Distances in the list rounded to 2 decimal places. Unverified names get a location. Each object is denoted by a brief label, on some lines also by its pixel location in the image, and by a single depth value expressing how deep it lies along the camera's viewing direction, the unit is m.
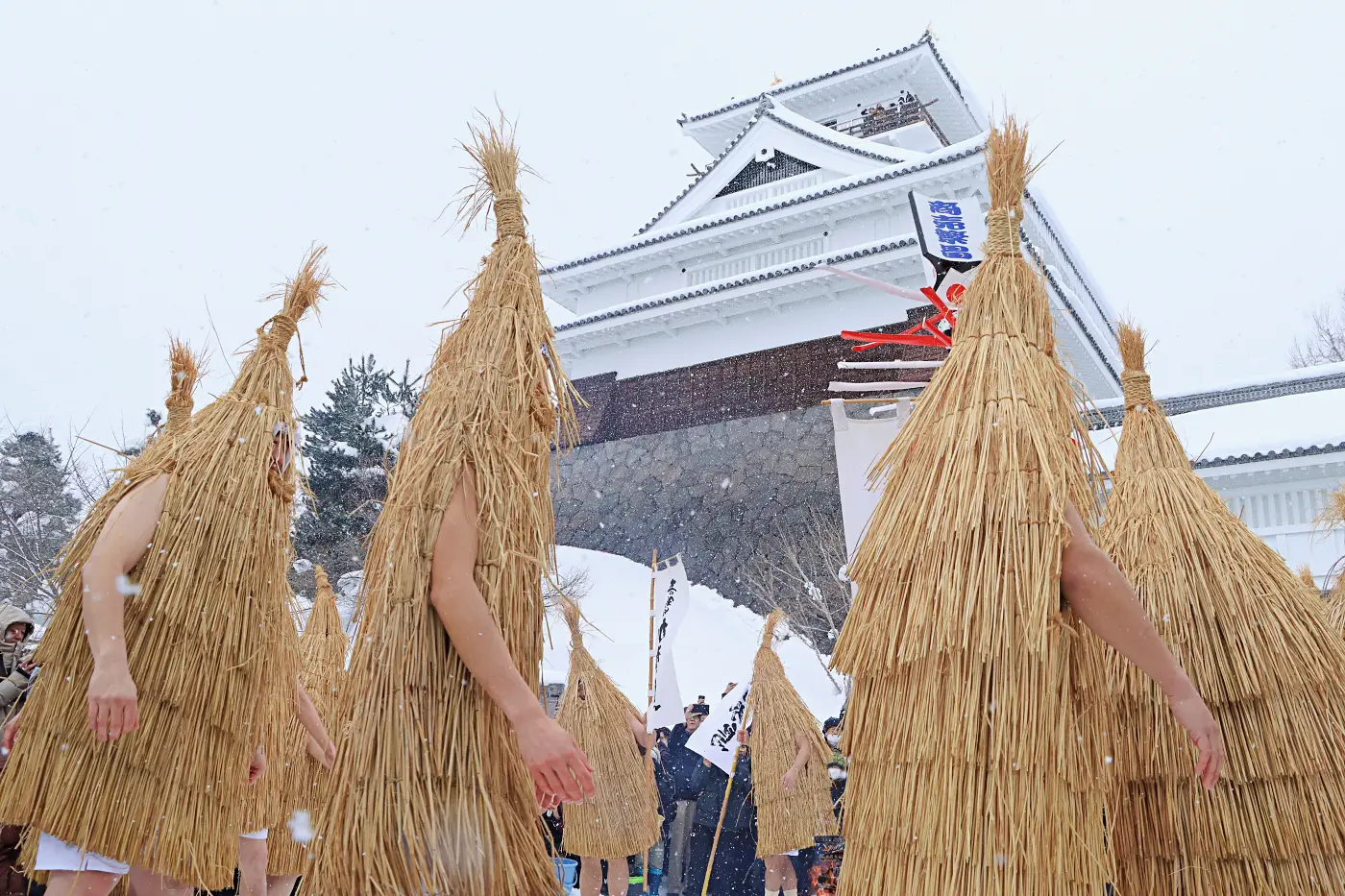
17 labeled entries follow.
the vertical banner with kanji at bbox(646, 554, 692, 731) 6.09
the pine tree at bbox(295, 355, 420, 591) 16.77
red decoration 6.36
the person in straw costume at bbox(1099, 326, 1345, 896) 2.35
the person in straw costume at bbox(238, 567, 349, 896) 3.45
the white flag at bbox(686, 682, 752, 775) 6.75
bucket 6.57
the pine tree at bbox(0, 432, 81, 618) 15.44
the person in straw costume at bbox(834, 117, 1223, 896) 1.91
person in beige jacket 3.65
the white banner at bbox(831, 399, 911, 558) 4.88
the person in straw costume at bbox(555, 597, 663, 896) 6.05
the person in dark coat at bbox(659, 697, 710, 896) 7.36
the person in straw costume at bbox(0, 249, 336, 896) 2.24
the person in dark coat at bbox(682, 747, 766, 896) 7.11
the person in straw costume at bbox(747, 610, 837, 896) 6.57
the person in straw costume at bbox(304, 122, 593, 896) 1.75
